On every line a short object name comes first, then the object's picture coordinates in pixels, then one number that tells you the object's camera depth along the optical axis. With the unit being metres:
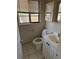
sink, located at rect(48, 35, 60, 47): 1.00
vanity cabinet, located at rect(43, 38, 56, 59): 1.04
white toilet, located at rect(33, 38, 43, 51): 1.70
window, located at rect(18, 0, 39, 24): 1.93
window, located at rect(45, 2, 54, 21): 1.60
